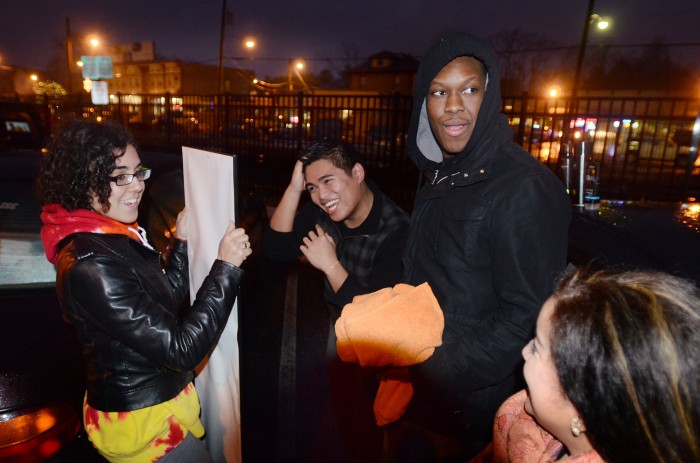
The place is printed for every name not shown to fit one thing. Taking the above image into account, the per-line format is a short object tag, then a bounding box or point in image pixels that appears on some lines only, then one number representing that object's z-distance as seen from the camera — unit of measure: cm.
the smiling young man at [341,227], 226
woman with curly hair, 158
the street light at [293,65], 3481
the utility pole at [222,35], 2594
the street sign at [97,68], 1782
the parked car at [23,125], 657
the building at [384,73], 5174
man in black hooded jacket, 153
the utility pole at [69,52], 3175
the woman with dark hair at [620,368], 88
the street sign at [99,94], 1283
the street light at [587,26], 1587
